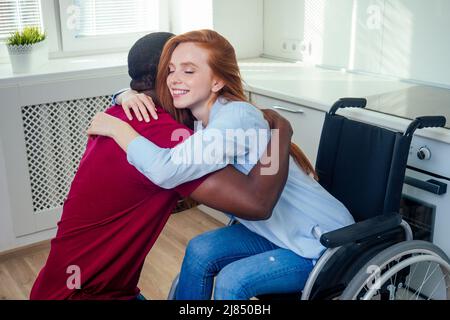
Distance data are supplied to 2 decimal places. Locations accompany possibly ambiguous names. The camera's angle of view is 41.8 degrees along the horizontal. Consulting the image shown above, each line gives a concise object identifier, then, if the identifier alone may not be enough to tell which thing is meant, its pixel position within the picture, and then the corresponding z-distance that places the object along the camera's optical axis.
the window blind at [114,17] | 2.99
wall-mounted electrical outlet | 3.03
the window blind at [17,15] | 2.78
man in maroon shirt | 1.31
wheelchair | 1.44
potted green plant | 2.61
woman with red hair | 1.31
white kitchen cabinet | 2.25
